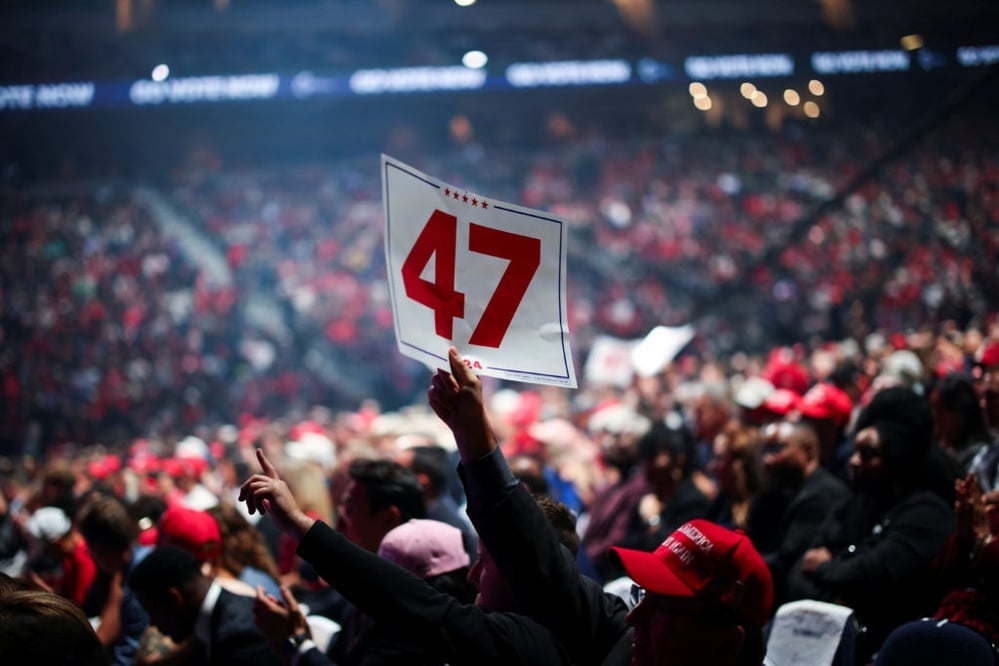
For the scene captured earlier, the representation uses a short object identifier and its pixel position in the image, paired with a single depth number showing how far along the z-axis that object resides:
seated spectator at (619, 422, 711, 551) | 4.92
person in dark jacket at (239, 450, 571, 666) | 1.95
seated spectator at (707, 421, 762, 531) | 4.84
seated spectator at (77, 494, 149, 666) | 4.15
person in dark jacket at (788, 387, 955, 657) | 3.26
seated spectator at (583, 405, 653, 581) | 5.34
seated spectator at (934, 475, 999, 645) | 2.62
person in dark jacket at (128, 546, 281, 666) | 3.25
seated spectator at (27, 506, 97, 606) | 4.90
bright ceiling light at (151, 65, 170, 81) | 24.70
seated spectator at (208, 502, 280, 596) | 4.03
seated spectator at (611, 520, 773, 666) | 2.01
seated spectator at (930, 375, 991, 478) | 4.38
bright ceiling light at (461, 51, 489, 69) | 26.59
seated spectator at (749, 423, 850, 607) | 3.99
